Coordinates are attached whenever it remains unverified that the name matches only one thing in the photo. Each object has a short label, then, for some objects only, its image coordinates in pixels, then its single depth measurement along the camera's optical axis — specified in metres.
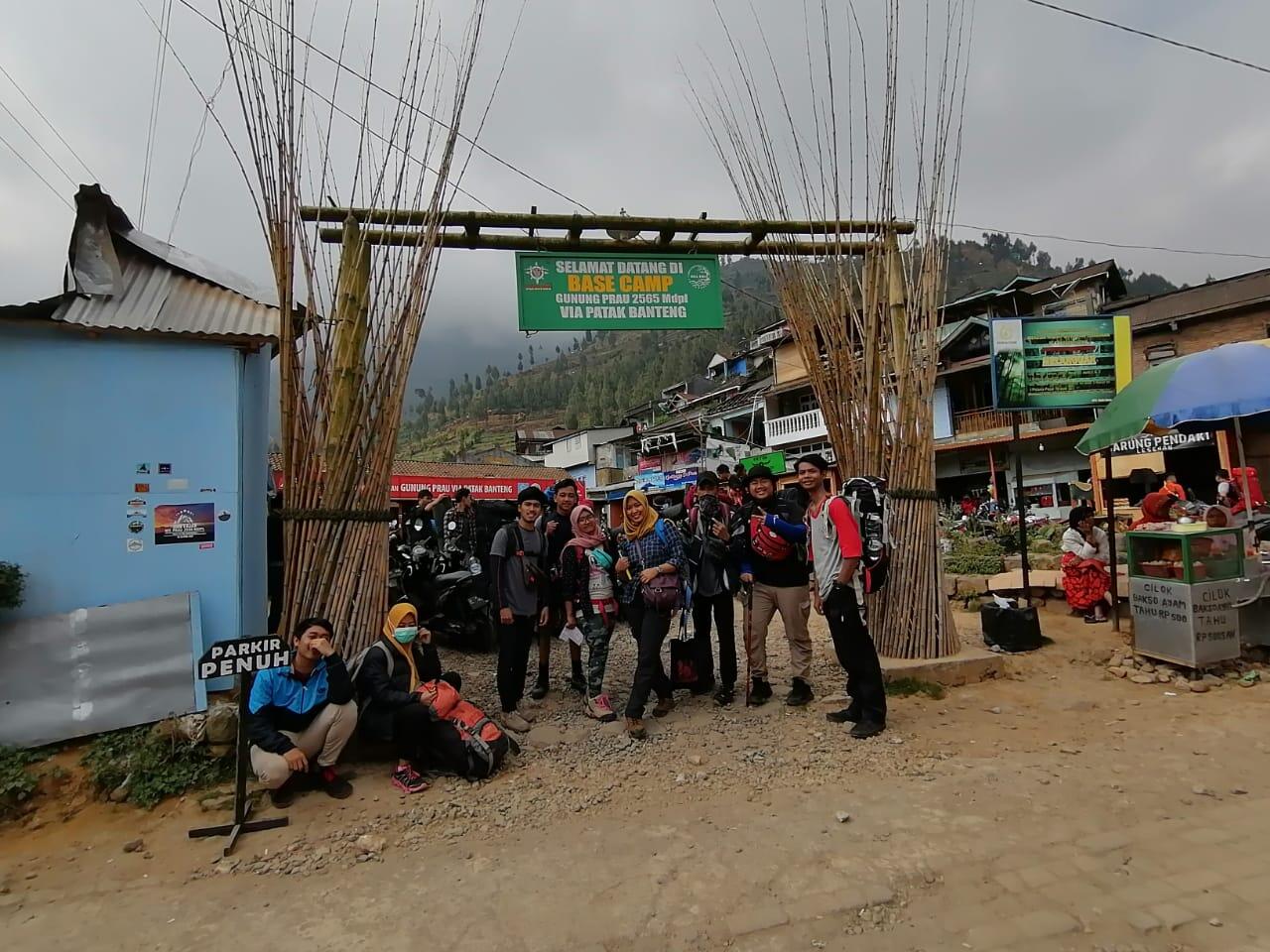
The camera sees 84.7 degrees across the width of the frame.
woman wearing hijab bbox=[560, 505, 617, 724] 4.67
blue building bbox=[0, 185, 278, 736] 3.79
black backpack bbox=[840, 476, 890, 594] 4.12
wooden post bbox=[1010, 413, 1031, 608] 6.80
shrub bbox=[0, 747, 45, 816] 3.28
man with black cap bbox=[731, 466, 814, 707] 4.54
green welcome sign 5.30
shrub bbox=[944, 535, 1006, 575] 9.98
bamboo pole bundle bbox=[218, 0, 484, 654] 4.13
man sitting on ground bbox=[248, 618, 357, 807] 3.37
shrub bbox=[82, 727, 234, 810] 3.47
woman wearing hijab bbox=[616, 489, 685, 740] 4.28
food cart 4.93
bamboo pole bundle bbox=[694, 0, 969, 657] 5.19
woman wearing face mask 3.69
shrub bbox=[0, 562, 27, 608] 3.57
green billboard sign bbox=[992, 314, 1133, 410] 6.82
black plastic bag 5.93
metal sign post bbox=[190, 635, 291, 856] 3.16
